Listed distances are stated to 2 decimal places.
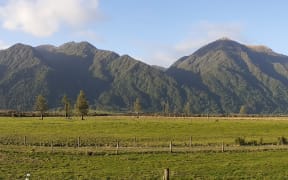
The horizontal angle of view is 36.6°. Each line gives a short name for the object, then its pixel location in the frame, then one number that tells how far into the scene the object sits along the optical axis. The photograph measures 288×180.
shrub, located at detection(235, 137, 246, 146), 67.72
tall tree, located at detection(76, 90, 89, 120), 161.50
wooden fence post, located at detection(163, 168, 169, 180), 22.43
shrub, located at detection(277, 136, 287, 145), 70.16
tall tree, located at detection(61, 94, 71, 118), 173.26
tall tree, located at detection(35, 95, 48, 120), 168.88
